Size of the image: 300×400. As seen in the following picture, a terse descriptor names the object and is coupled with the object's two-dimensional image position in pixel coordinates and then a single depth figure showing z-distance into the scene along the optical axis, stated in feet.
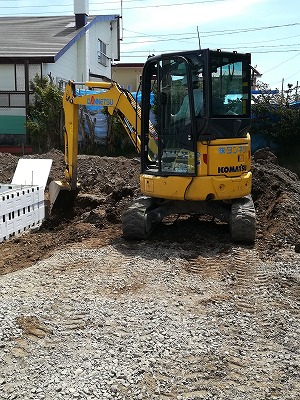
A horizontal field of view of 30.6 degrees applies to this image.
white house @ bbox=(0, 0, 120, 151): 71.15
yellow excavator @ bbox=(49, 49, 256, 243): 25.35
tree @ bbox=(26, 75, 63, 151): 67.56
